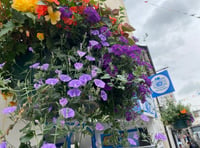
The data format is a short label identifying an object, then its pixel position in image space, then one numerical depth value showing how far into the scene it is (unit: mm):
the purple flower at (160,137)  593
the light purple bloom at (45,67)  492
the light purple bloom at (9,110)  402
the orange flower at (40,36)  539
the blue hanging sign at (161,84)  2754
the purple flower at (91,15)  600
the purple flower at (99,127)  457
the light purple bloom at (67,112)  390
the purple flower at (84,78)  446
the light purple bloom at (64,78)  455
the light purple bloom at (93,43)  561
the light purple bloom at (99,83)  467
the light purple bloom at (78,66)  477
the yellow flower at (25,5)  500
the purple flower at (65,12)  541
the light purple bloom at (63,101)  410
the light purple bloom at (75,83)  427
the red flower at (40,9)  513
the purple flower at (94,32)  615
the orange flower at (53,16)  516
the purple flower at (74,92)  433
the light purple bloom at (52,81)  425
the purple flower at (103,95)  512
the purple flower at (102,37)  619
